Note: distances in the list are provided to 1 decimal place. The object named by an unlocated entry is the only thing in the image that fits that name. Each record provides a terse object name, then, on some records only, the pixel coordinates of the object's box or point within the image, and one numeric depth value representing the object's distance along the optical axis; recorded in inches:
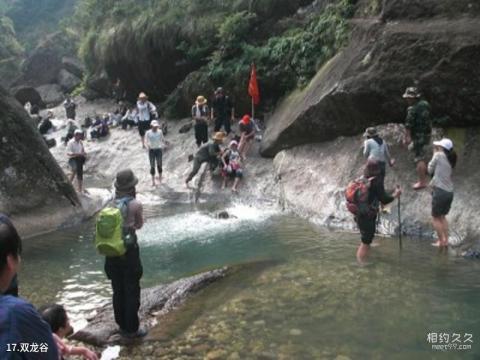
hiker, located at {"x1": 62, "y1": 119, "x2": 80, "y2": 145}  909.8
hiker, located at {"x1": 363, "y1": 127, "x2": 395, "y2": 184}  413.1
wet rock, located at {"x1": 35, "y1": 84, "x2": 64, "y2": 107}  1507.6
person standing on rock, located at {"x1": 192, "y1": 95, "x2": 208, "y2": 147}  664.4
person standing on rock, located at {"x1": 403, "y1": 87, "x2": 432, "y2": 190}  423.2
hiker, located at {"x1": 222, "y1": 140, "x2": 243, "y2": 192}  593.6
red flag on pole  679.1
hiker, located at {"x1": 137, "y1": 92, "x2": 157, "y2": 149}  724.0
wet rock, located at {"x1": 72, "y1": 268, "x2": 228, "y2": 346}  234.8
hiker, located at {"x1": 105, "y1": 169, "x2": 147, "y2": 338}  227.5
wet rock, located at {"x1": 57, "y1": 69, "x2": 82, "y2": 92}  1600.6
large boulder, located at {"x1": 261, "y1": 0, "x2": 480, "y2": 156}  440.8
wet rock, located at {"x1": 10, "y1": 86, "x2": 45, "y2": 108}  1432.1
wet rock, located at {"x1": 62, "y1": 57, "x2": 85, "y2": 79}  1648.6
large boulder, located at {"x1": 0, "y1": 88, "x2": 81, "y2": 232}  461.1
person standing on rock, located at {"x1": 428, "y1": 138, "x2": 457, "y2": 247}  345.1
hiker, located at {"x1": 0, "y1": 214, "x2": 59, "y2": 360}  83.8
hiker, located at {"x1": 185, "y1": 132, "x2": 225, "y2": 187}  597.0
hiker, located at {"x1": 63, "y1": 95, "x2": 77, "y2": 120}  1121.4
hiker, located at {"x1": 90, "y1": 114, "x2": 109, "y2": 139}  895.1
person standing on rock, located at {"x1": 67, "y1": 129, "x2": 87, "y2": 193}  587.8
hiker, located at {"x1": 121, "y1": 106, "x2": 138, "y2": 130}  859.4
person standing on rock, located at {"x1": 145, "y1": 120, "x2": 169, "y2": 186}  619.8
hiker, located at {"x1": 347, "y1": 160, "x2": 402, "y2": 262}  312.2
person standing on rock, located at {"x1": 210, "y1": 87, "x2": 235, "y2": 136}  687.7
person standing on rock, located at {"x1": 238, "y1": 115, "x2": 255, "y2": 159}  632.4
